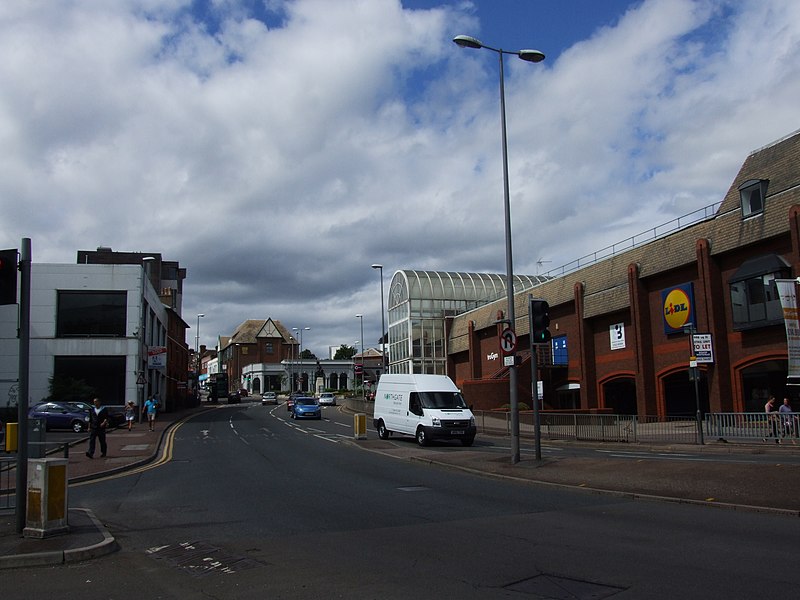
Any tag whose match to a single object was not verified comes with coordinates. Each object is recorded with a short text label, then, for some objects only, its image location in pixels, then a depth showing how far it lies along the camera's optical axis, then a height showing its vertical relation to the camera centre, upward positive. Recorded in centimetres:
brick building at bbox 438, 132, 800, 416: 3041 +331
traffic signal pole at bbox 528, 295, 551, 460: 1653 +127
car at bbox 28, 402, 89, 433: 3431 -118
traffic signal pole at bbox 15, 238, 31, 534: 894 +7
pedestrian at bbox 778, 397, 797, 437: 2277 -162
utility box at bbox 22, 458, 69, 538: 880 -134
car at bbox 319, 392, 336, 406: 7506 -147
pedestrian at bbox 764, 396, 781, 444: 2309 -165
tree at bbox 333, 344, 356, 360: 18312 +865
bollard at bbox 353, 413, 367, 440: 2786 -165
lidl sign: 3469 +348
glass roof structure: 6322 +700
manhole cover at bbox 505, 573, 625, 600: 629 -194
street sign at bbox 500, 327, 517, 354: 1692 +95
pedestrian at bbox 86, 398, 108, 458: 2103 -107
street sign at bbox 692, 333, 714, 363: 2394 +97
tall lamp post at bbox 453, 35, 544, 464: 1672 +277
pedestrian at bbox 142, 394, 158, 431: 3462 -99
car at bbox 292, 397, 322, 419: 4688 -155
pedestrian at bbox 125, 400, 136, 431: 3325 -102
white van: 2431 -98
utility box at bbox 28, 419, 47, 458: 1206 -84
